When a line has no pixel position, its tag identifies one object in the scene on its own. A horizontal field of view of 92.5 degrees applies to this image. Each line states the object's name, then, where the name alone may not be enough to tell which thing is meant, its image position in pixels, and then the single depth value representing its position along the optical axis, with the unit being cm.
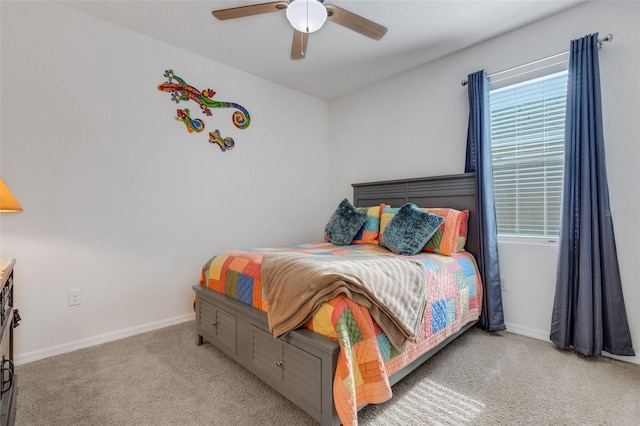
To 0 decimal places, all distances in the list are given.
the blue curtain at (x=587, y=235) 204
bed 135
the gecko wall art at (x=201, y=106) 282
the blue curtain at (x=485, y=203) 252
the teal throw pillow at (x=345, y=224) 290
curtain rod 209
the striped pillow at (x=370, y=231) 289
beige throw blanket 143
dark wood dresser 107
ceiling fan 171
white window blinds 240
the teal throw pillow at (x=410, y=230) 242
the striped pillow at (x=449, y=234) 245
